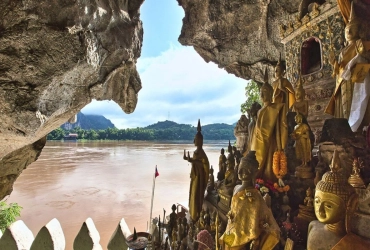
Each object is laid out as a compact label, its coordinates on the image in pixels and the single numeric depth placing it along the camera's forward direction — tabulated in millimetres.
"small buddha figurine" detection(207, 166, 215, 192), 4171
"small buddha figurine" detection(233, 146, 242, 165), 4452
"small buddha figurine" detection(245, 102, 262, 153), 3572
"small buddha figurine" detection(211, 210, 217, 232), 2849
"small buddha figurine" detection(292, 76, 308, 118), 3584
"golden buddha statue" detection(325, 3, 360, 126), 2893
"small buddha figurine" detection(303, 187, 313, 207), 2336
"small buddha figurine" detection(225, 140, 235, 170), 3457
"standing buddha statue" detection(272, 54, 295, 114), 3514
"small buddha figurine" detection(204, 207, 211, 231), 3066
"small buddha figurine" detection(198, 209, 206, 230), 3128
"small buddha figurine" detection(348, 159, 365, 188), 1830
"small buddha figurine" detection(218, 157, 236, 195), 3207
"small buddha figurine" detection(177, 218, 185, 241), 3114
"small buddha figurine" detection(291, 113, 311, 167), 2852
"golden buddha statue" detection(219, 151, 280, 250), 1759
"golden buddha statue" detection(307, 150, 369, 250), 1354
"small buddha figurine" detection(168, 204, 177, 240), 3709
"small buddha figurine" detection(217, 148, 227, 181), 4270
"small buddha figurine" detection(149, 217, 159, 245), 3562
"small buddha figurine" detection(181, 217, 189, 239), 3217
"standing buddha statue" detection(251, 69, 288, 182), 2933
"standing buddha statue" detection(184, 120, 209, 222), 3869
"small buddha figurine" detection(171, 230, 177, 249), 3058
